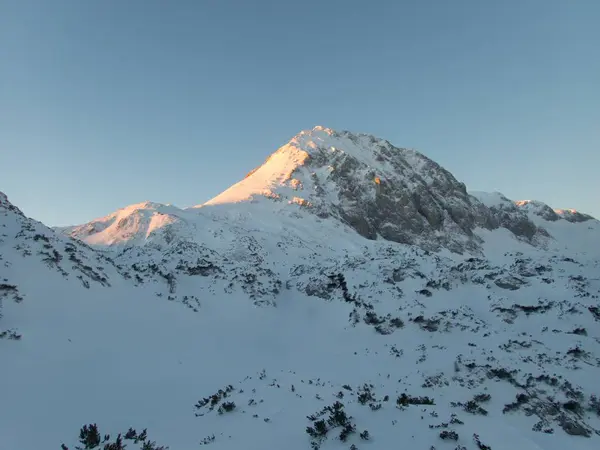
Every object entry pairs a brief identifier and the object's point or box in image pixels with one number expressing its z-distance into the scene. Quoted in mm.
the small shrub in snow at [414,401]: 13258
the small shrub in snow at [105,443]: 9586
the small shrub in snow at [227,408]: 13695
